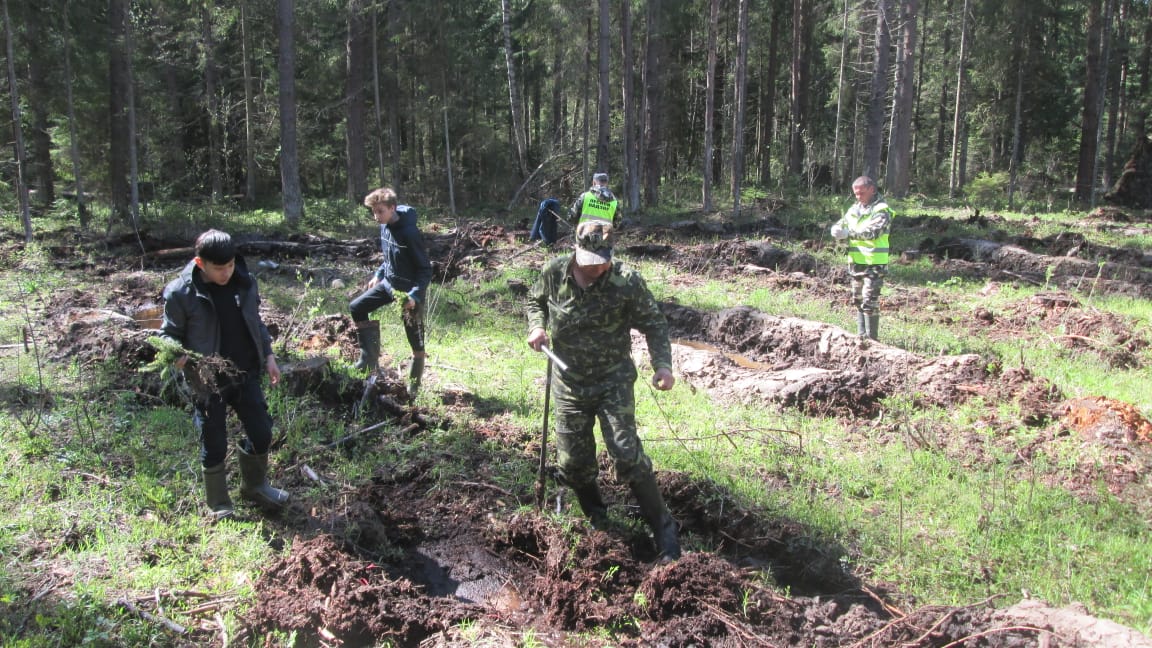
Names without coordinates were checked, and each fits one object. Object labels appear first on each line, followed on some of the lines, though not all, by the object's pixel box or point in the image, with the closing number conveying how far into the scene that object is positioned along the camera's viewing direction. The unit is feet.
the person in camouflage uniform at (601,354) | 13.07
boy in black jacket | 12.90
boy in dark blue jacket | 19.72
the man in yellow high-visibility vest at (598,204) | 32.27
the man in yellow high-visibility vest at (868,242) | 25.95
